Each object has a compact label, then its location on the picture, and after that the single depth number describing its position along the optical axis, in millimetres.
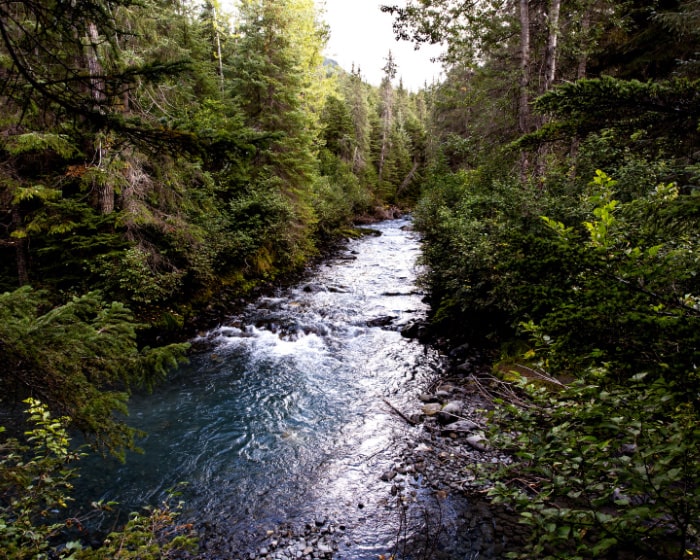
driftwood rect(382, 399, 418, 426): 6553
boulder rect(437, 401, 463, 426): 6438
